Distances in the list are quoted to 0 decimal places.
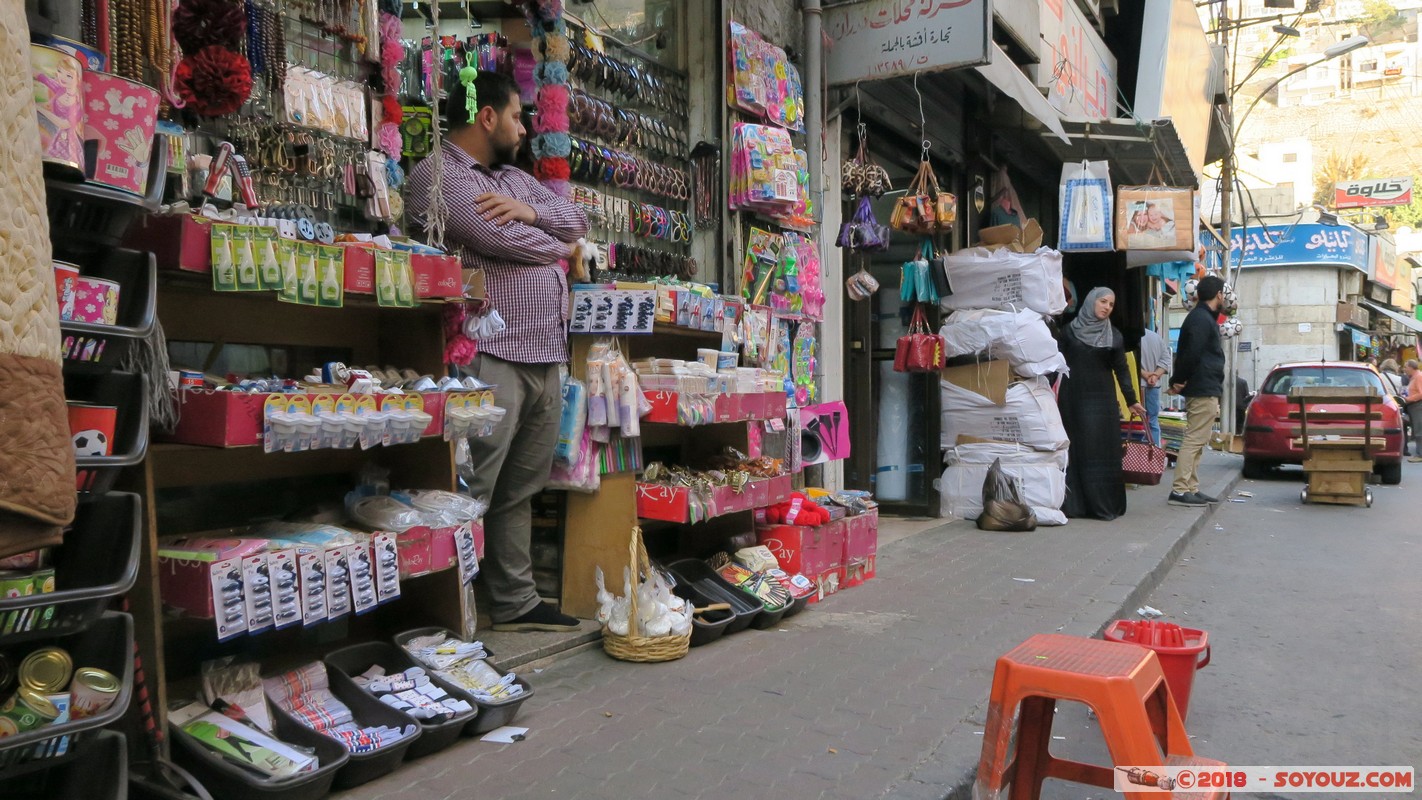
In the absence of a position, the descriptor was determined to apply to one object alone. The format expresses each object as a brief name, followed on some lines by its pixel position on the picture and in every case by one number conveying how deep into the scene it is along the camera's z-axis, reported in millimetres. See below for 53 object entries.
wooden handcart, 11078
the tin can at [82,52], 2029
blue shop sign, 33688
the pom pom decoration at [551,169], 4613
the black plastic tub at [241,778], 2627
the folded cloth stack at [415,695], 3193
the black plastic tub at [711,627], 4523
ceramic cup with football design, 2146
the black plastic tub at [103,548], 2213
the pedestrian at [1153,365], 13883
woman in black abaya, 9438
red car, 13969
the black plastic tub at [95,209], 2121
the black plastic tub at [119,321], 2168
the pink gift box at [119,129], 2127
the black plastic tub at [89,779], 2285
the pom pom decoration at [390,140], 3875
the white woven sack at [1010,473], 8789
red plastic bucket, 3545
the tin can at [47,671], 2088
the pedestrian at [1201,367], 10430
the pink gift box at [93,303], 2119
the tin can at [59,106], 1947
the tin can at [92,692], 2127
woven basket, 4230
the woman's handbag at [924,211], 8172
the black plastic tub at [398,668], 3127
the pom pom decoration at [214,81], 2938
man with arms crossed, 4086
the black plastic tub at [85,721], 1966
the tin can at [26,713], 2000
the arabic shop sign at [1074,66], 10508
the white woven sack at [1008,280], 8766
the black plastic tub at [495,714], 3338
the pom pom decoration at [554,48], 4574
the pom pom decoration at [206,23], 3020
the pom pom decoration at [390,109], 3863
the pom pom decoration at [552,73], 4562
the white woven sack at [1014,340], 8625
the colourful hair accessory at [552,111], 4562
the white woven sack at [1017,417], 8695
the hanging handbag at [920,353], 8508
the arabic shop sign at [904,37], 6477
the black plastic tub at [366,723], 2875
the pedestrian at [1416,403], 19281
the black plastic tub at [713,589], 4785
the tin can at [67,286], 2078
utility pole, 19281
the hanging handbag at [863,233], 7367
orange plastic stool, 2561
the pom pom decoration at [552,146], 4602
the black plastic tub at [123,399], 2273
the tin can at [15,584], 1972
